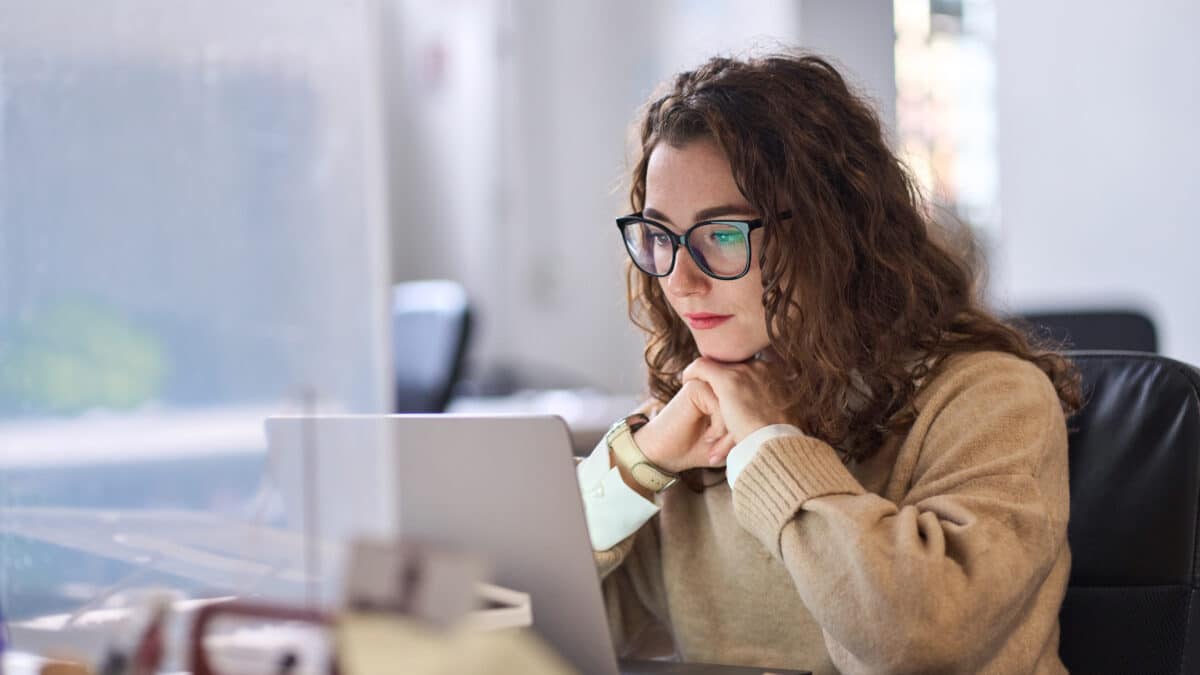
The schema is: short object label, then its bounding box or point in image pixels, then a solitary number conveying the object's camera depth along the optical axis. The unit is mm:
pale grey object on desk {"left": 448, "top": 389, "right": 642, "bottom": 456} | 3171
